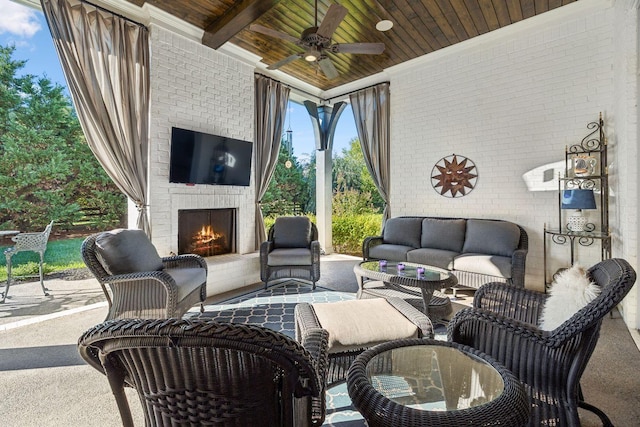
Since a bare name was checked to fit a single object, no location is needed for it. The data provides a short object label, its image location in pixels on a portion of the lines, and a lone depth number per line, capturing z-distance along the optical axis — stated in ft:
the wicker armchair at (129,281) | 8.01
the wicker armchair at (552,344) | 4.16
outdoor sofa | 11.53
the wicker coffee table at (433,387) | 3.41
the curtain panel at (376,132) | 18.17
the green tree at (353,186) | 23.82
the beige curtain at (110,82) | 10.09
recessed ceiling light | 12.87
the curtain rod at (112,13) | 10.56
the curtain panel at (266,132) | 16.44
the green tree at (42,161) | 13.56
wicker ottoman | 5.72
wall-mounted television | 12.73
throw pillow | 4.55
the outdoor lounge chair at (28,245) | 10.98
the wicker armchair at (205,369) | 2.51
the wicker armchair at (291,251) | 13.20
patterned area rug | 6.20
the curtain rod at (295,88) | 17.01
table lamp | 10.82
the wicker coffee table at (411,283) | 9.02
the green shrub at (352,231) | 22.56
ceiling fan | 9.36
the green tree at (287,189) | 24.23
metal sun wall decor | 15.21
